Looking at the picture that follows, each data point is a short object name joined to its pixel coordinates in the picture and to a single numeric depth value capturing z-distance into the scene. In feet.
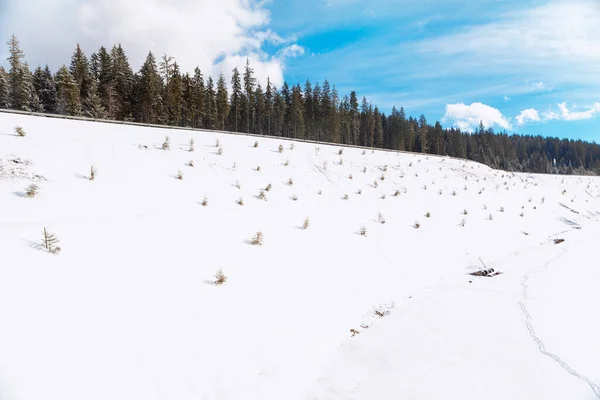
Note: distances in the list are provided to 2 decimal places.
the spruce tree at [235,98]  199.34
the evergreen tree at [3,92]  130.31
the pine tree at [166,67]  160.15
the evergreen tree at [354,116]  246.27
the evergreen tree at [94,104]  123.85
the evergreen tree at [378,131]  270.05
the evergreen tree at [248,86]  189.37
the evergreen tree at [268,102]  201.57
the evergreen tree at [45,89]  155.84
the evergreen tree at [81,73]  138.31
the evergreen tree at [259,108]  199.82
